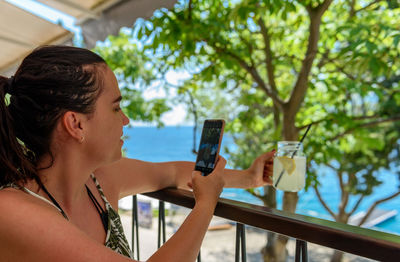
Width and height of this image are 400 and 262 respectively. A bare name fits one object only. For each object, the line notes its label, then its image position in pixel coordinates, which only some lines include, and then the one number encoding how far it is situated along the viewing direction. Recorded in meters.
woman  0.75
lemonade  1.30
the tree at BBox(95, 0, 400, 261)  2.69
